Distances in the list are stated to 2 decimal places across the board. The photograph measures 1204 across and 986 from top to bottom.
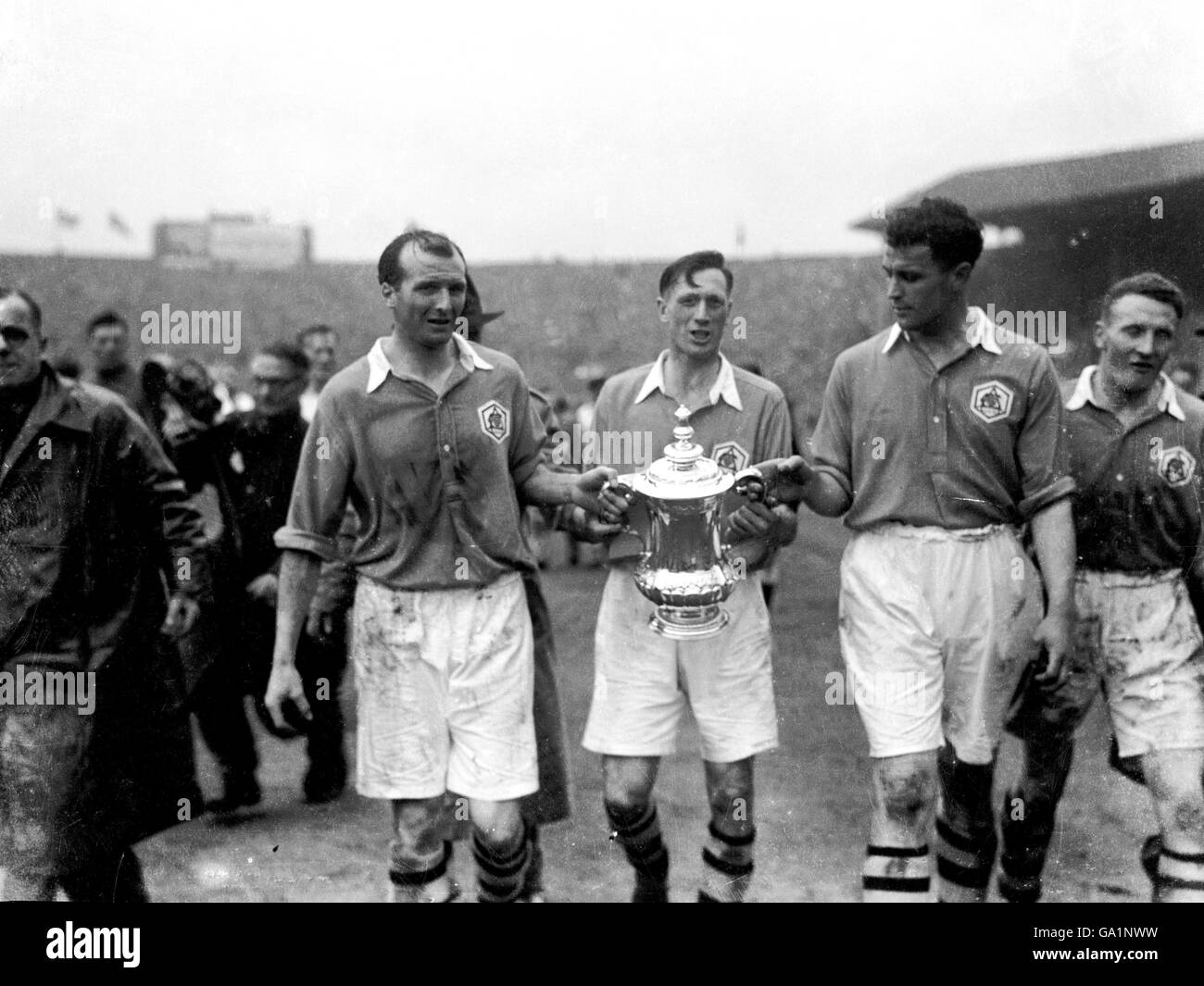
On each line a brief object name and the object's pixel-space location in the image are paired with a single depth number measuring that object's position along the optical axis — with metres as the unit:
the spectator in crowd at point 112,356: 4.46
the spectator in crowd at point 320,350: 4.27
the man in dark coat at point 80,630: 3.52
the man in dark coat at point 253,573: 3.94
